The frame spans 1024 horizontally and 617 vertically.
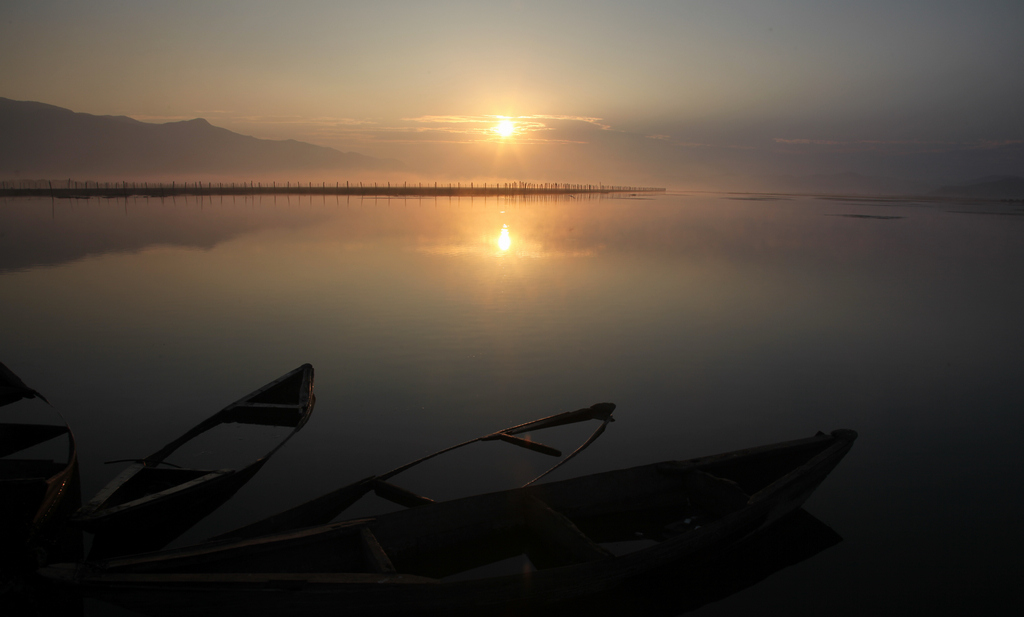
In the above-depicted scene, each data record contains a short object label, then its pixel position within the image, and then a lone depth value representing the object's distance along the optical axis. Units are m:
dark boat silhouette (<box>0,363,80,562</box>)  3.92
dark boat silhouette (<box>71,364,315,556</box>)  4.31
